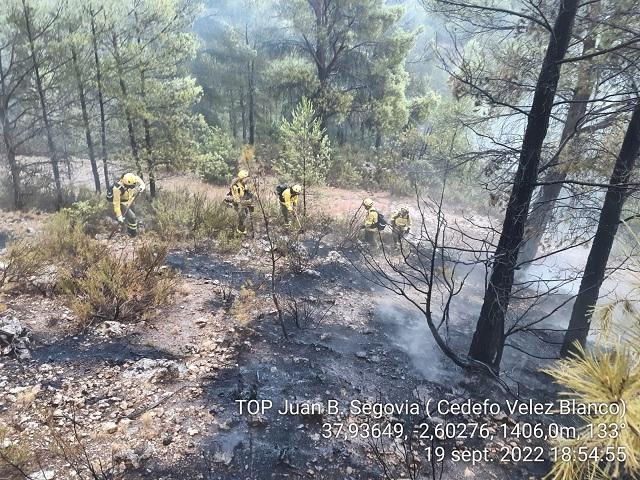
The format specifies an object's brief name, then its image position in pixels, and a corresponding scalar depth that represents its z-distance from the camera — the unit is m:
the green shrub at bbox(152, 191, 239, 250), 9.45
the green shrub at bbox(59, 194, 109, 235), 9.38
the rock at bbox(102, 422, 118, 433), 3.84
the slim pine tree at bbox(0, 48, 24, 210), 10.40
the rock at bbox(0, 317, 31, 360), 4.73
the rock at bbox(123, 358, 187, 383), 4.71
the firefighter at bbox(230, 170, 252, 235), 9.77
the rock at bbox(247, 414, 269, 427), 4.18
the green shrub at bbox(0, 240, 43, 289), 6.21
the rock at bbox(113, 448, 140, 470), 3.46
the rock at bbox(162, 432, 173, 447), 3.77
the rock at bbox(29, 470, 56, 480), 3.19
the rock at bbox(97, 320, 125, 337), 5.44
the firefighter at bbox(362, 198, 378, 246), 9.82
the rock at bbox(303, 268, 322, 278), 8.27
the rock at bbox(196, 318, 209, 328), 5.94
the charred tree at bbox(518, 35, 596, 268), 5.03
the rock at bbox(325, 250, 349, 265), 9.12
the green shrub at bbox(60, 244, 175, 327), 5.72
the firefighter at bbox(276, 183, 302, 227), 10.08
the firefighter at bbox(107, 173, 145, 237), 9.17
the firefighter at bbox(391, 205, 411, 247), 9.70
